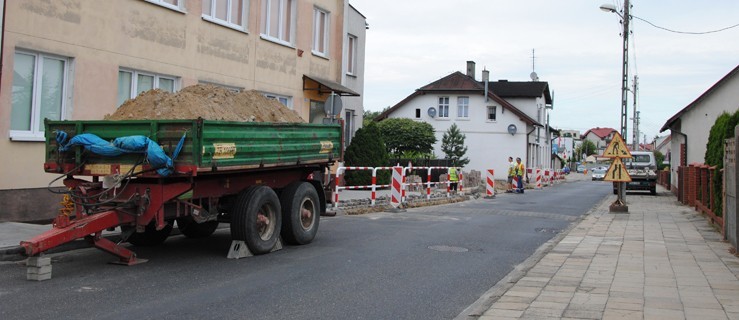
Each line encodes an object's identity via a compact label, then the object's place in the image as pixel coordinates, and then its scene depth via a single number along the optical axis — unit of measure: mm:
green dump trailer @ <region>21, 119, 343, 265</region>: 7395
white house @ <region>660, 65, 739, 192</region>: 21344
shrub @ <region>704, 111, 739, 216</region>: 12828
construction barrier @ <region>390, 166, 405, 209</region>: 17469
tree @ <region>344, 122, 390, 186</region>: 22344
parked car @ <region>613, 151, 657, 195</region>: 29361
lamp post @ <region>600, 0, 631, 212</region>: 28219
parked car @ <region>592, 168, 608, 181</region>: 60375
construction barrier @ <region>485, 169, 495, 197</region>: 24750
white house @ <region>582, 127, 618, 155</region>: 154975
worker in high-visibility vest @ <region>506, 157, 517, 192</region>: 29616
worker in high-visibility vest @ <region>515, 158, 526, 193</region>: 29000
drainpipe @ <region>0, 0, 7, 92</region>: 10547
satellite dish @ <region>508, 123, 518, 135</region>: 48125
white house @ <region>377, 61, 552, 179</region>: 48531
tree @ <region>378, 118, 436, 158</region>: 40094
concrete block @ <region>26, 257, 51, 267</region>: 6781
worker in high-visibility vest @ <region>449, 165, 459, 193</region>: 23578
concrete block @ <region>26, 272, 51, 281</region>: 6797
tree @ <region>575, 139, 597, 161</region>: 127512
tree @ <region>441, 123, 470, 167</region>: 40344
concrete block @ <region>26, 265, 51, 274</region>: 6793
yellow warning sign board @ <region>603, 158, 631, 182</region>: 17797
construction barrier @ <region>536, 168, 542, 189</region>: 36100
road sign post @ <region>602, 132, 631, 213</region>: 17797
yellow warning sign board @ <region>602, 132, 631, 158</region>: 17797
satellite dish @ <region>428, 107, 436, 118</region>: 50312
